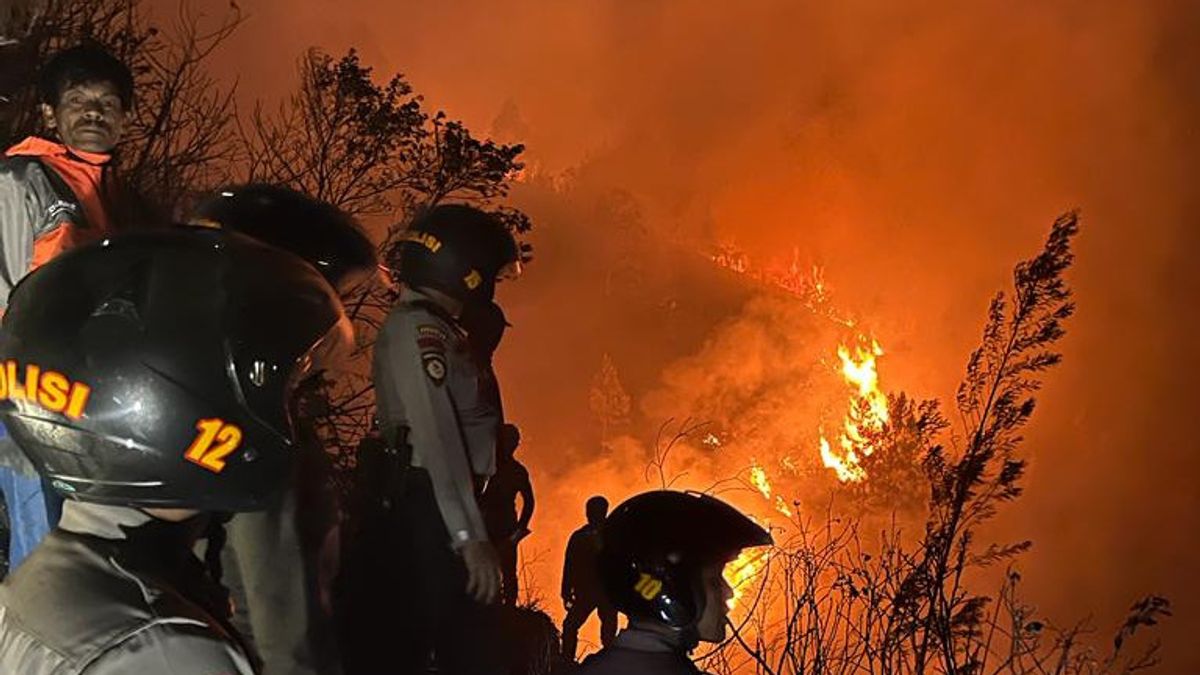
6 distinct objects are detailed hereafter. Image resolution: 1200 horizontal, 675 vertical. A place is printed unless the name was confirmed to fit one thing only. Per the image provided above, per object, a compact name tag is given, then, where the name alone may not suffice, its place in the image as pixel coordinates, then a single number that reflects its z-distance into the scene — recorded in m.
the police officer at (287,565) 2.85
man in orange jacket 3.33
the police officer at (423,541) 3.95
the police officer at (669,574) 3.04
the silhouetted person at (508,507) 5.52
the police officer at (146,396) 1.78
